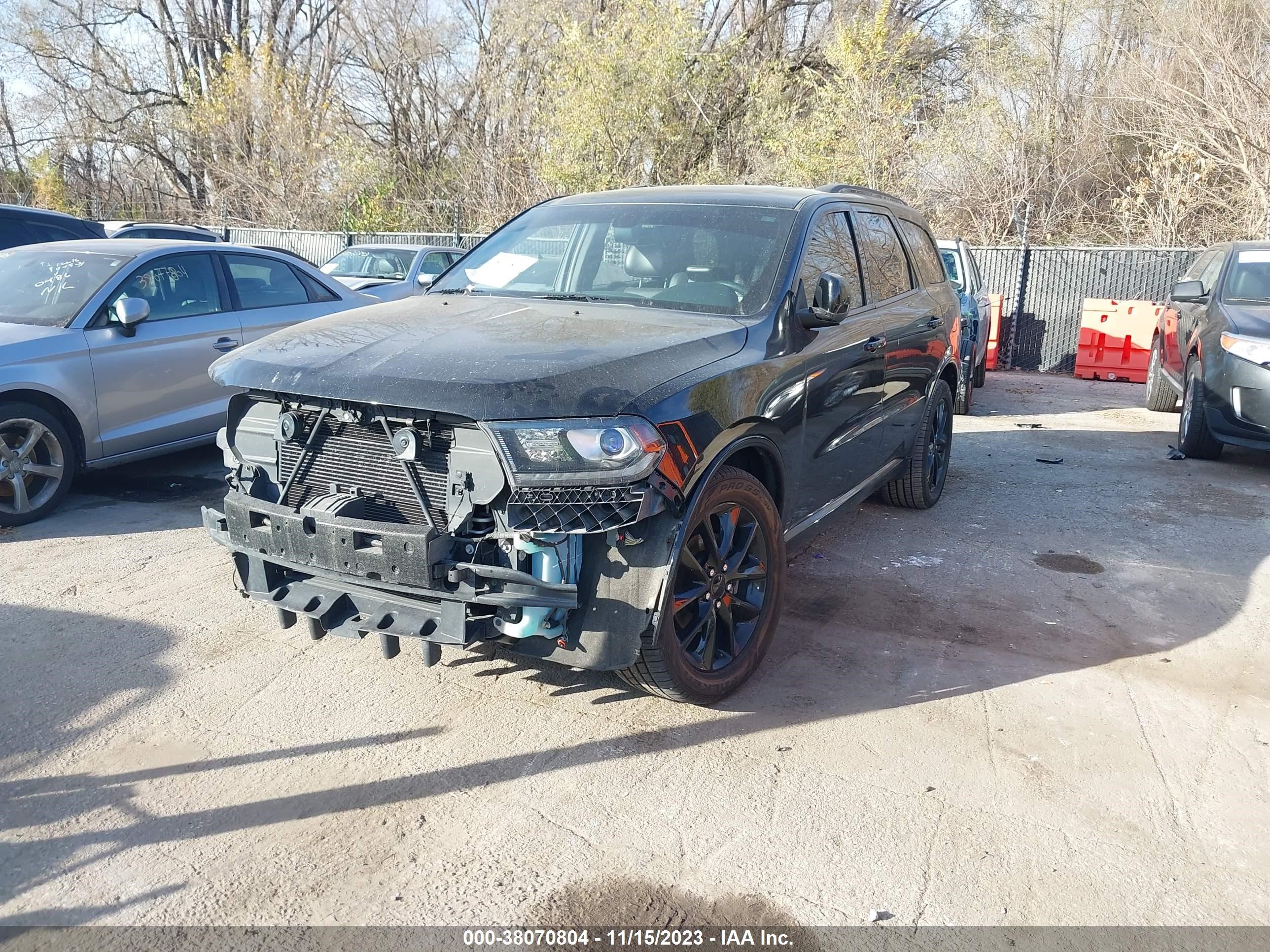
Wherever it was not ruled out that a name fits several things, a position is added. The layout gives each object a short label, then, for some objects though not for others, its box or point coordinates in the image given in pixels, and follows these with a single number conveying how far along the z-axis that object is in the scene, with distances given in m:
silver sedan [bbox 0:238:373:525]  5.86
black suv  3.13
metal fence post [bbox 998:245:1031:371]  15.30
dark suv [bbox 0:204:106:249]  10.02
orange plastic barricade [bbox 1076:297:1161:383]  13.64
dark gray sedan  7.54
